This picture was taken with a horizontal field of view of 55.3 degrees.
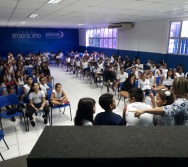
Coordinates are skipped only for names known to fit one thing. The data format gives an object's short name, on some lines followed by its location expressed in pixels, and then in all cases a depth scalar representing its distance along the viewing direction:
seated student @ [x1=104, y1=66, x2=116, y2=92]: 7.59
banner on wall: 15.54
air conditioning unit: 10.97
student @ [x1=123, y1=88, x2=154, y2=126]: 2.25
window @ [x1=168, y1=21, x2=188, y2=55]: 8.49
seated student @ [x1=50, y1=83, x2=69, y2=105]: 4.65
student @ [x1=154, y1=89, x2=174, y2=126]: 1.89
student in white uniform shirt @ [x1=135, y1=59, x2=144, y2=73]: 8.65
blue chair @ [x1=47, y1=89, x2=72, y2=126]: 4.53
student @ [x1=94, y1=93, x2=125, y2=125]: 2.17
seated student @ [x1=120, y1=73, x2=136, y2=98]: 5.50
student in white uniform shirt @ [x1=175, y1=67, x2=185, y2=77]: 6.79
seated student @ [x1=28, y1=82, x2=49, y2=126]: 4.47
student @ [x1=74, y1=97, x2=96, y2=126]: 2.12
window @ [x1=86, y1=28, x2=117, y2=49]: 14.02
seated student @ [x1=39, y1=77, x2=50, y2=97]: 5.38
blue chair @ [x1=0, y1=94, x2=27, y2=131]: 4.40
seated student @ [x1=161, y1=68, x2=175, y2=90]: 6.26
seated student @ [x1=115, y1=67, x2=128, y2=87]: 6.93
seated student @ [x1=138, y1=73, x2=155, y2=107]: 5.68
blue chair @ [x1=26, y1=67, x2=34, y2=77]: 8.16
